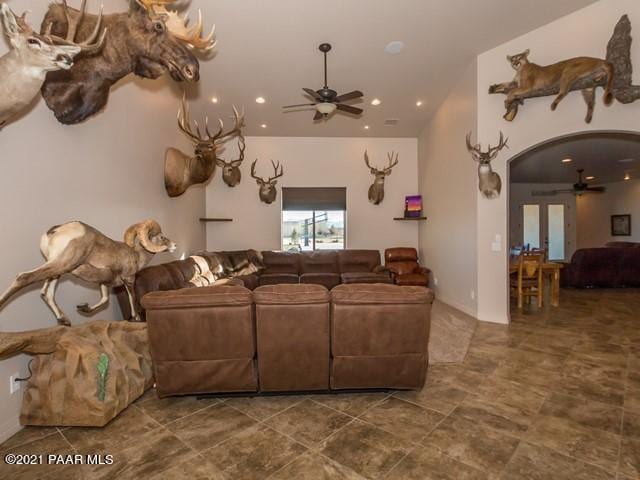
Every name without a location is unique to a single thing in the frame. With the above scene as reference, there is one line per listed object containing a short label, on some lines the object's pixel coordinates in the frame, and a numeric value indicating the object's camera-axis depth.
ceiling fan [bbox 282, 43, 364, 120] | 3.79
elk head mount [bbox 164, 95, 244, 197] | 4.34
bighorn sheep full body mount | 2.03
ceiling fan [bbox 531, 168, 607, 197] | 8.93
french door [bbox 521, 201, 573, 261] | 10.91
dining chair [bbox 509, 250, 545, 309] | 5.14
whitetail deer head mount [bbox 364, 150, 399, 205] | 7.02
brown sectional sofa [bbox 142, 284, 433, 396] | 2.26
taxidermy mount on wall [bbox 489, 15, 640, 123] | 3.36
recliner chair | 6.09
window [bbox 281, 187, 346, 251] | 7.32
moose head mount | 2.36
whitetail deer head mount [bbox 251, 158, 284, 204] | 6.88
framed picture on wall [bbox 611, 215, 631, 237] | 9.40
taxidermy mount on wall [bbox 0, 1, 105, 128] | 1.58
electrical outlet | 2.12
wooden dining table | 5.25
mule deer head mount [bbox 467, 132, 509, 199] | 4.30
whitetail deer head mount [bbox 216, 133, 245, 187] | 6.35
